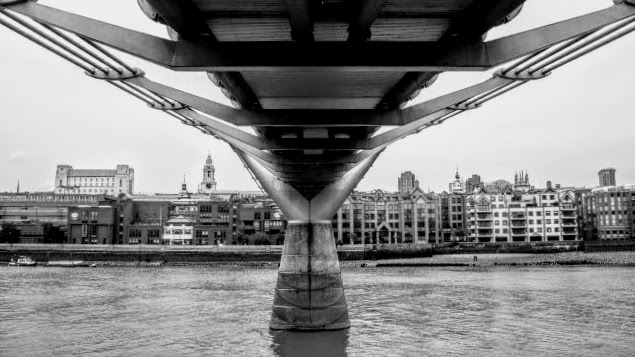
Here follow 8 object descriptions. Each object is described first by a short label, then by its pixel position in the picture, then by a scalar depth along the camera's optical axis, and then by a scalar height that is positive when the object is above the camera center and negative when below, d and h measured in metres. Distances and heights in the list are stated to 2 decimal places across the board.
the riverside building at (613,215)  127.31 +4.14
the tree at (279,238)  108.50 -0.18
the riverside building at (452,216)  129.00 +4.02
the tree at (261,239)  107.38 -0.33
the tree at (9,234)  117.38 +0.79
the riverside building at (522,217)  124.81 +3.69
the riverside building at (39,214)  122.12 +5.17
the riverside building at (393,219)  119.06 +3.26
